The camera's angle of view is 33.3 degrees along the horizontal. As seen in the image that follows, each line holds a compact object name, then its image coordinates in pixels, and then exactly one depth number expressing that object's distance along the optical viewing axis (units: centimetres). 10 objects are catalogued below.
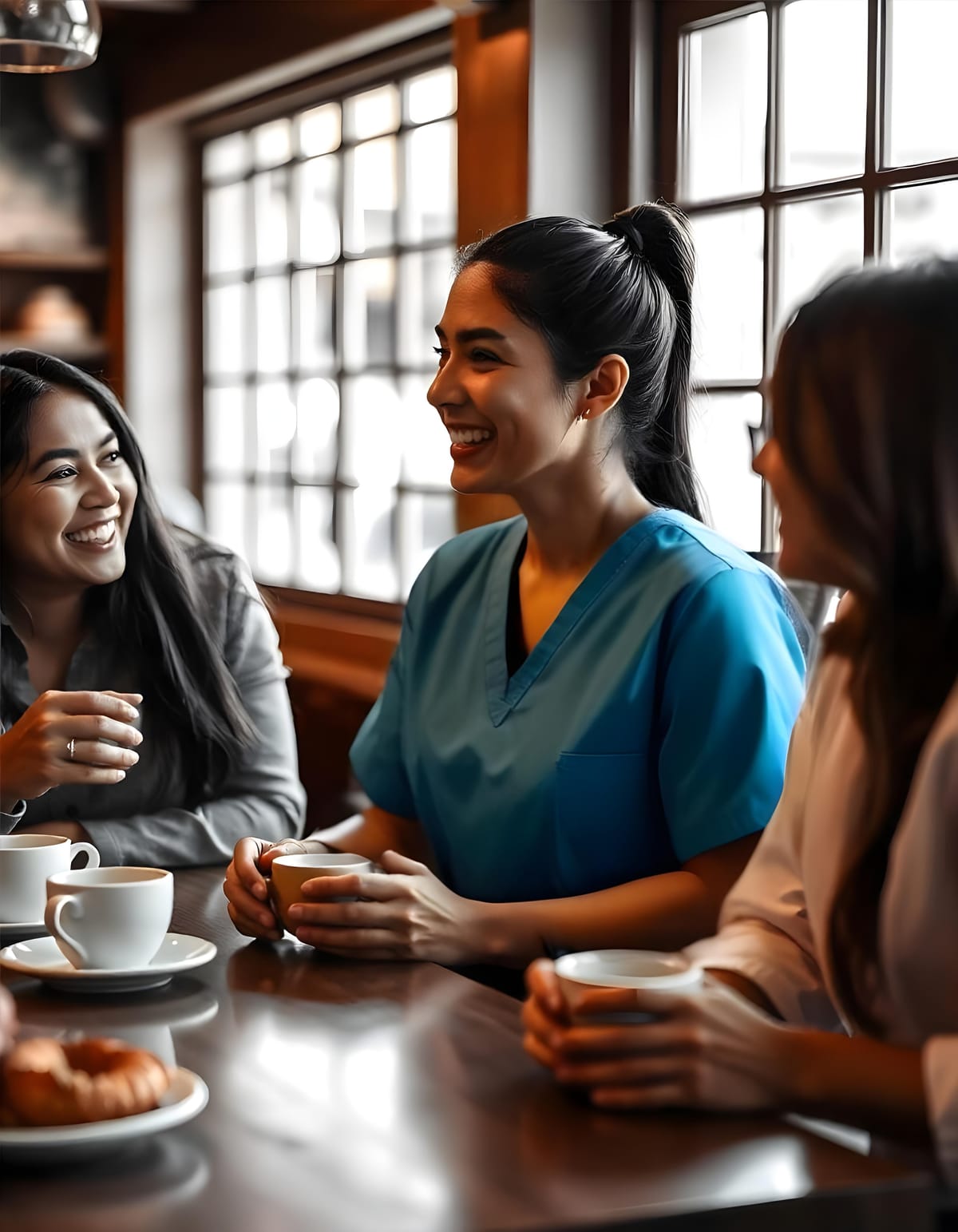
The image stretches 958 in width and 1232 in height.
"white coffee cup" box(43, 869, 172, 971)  119
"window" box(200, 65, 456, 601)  389
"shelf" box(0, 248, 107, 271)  492
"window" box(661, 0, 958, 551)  241
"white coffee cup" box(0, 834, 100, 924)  140
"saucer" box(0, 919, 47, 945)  139
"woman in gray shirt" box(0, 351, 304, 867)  200
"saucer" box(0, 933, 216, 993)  120
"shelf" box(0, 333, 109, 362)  491
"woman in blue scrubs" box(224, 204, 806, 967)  156
